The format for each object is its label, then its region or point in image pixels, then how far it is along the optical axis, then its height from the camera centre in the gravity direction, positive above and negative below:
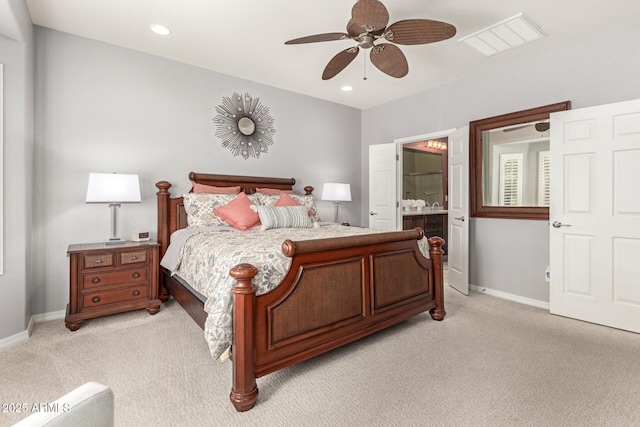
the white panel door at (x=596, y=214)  2.74 -0.01
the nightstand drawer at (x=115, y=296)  2.79 -0.77
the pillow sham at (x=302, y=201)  3.89 +0.14
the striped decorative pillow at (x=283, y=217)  3.27 -0.05
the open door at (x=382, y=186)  4.87 +0.41
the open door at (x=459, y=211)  3.85 +0.02
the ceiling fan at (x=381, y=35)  2.02 +1.27
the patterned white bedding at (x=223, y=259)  1.78 -0.32
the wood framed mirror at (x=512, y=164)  3.44 +0.57
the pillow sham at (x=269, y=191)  4.07 +0.28
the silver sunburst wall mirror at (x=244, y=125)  3.96 +1.14
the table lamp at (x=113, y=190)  2.83 +0.20
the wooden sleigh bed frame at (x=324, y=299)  1.76 -0.62
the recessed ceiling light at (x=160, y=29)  2.88 +1.69
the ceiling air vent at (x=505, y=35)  2.68 +1.61
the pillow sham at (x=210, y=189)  3.63 +0.27
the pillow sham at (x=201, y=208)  3.35 +0.05
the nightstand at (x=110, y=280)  2.72 -0.62
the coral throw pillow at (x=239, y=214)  3.31 -0.02
